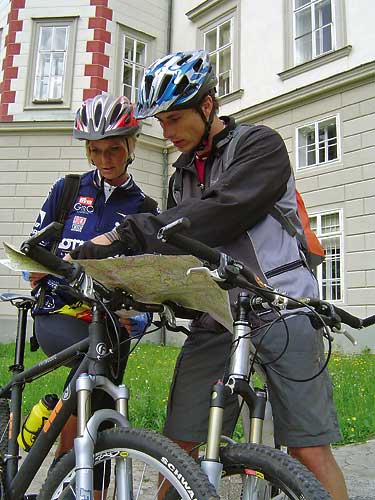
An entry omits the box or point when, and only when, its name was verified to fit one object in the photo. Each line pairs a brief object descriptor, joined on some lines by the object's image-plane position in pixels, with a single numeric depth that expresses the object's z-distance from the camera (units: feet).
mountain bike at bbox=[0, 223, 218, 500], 5.09
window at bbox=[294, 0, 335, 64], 38.09
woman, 8.23
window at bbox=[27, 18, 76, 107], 44.83
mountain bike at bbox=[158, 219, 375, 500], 4.75
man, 6.10
